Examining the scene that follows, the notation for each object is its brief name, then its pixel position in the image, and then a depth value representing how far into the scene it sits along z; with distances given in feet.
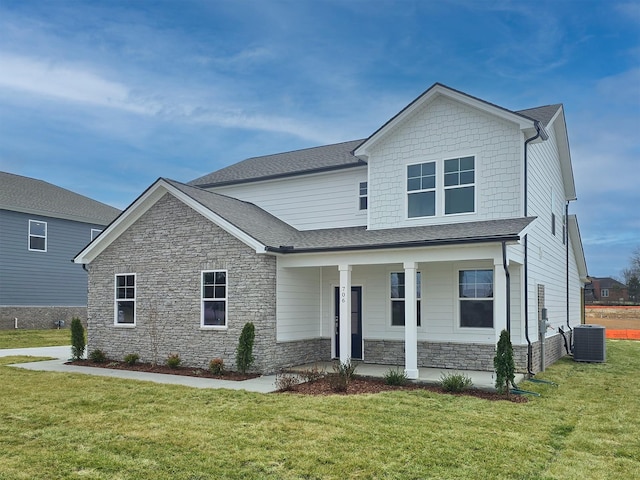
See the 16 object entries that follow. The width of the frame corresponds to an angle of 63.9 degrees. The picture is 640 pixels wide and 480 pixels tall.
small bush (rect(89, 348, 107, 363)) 49.80
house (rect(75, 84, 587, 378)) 41.60
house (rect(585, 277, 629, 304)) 246.35
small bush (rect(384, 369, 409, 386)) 36.57
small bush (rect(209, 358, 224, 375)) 42.14
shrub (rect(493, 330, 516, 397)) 33.19
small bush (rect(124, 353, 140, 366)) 47.55
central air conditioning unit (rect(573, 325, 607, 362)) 53.52
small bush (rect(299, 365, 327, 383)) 37.79
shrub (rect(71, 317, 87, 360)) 51.03
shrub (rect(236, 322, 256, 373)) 41.24
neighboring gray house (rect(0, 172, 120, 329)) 79.46
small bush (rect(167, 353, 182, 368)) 44.88
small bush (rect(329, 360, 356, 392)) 34.45
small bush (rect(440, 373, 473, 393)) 34.12
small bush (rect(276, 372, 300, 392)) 35.19
